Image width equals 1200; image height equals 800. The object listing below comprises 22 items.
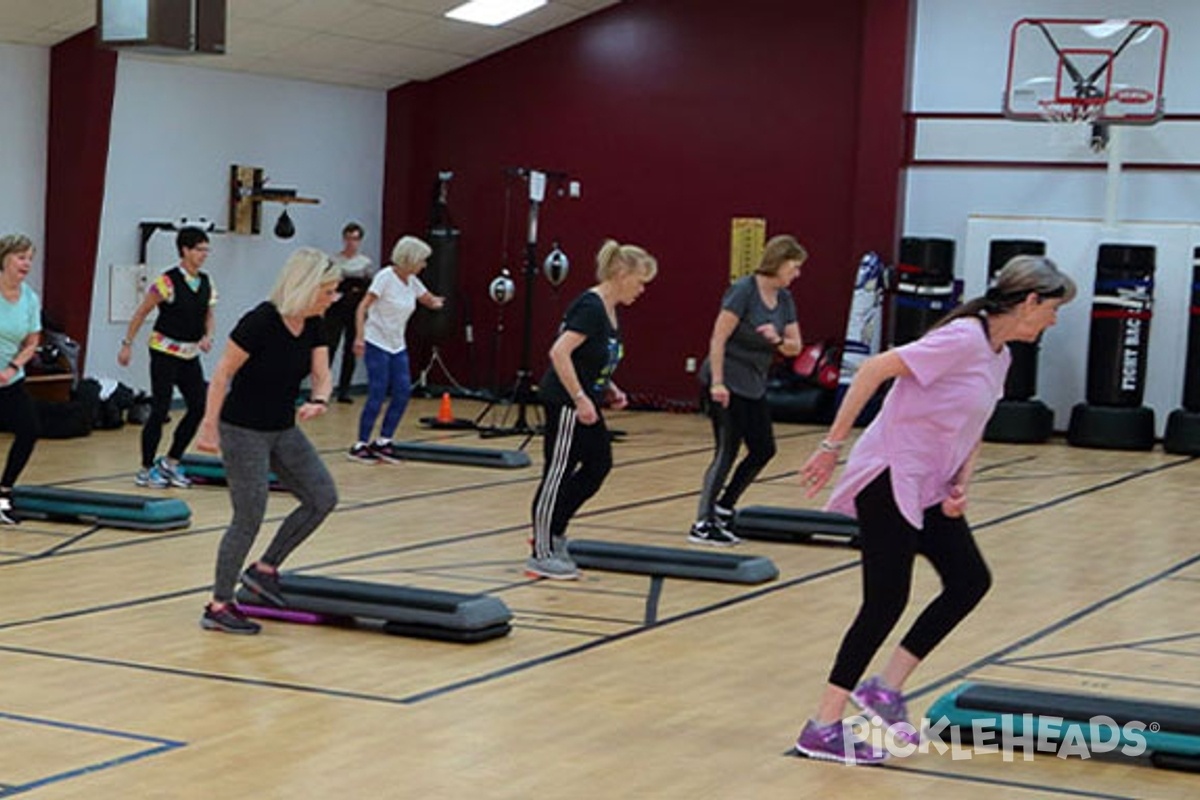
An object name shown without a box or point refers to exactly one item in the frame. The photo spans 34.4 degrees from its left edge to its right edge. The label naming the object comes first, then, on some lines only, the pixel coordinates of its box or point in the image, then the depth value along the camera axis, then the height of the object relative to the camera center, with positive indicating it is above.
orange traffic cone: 15.69 -1.38
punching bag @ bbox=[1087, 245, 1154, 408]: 15.62 -0.32
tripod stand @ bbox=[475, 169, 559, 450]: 14.91 -0.73
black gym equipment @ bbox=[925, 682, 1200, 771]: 5.59 -1.30
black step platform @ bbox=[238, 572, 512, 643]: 7.02 -1.35
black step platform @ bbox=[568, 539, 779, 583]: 8.56 -1.36
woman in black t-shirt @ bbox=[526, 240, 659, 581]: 8.11 -0.58
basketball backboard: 15.47 +1.73
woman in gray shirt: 9.27 -0.44
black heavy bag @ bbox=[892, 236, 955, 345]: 16.38 -0.11
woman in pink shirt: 5.31 -0.51
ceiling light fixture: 17.12 +2.10
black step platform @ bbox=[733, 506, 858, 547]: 9.87 -1.34
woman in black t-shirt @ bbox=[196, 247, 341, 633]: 6.89 -0.64
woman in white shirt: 12.55 -0.57
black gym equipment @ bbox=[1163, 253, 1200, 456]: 15.49 -1.02
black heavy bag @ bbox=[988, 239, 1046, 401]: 15.97 -0.68
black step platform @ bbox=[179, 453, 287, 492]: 11.27 -1.40
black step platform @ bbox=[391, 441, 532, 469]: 12.90 -1.41
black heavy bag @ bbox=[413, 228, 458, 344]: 18.20 -0.33
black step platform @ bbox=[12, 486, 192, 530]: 9.49 -1.40
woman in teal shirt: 9.25 -0.58
